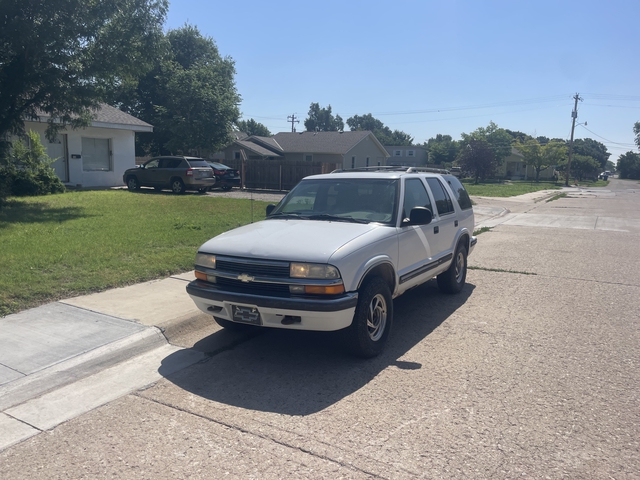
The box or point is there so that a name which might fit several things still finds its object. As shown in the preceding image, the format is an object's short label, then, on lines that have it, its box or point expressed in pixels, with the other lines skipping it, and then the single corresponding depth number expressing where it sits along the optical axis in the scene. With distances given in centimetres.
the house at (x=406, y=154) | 7981
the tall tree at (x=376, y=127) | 12388
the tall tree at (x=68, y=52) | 1324
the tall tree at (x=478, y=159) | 5919
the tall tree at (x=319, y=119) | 12056
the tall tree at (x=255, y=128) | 9100
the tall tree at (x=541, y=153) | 6325
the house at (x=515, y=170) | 7366
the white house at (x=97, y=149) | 2186
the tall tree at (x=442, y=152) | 8408
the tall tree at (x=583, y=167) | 8412
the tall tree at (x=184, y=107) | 3412
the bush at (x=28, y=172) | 1642
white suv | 468
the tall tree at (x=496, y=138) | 6712
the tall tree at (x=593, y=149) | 11962
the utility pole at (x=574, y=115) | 5899
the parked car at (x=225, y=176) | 2402
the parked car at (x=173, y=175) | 2131
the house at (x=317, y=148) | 4442
